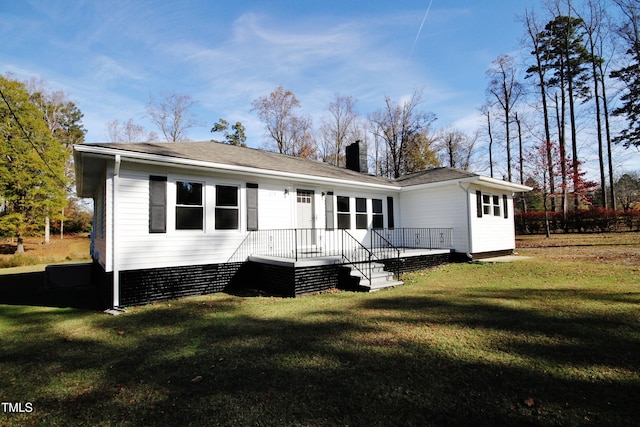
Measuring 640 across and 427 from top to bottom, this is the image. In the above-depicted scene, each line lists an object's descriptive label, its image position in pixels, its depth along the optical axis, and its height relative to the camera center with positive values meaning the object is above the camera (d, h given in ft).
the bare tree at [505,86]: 84.23 +37.83
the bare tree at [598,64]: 72.95 +38.64
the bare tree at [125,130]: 92.73 +29.93
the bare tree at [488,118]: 94.22 +32.39
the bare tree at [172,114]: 88.63 +33.47
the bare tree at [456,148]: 103.60 +25.92
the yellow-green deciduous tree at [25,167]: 62.34 +13.61
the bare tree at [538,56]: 77.41 +41.77
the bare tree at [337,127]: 96.37 +31.43
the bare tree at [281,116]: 90.99 +32.81
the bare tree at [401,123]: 90.43 +30.29
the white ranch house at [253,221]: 22.61 +0.76
